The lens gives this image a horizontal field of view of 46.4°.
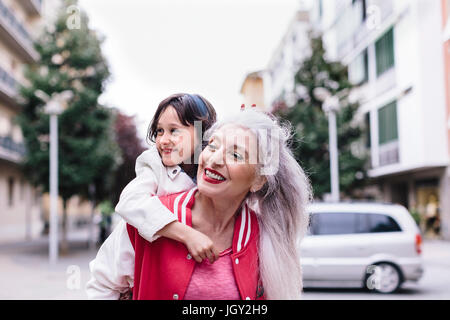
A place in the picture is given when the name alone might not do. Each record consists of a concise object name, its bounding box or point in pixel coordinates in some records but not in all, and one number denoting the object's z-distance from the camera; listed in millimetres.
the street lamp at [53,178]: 12766
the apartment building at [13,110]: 21984
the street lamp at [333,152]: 14700
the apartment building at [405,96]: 17812
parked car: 9148
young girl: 1575
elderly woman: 1482
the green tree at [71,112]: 16094
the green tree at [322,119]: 17984
